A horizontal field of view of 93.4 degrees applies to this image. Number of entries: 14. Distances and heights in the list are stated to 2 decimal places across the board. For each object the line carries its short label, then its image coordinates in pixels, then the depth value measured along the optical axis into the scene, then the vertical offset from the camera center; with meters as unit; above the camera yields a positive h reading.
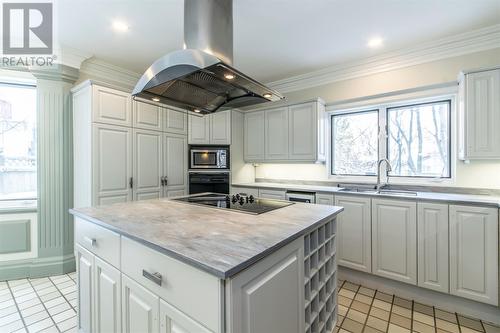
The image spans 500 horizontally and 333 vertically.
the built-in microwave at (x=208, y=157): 3.53 +0.13
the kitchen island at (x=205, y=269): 0.88 -0.48
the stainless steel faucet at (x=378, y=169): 2.78 -0.04
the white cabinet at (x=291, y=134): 3.15 +0.46
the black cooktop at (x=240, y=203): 1.74 -0.32
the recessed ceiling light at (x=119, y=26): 2.18 +1.33
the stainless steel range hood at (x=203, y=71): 1.31 +0.56
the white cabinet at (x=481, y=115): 2.03 +0.45
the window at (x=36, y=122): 2.67 +0.49
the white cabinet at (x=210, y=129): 3.54 +0.56
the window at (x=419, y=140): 2.63 +0.30
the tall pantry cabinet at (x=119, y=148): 2.58 +0.22
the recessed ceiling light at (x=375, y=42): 2.45 +1.31
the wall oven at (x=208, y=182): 3.51 -0.24
